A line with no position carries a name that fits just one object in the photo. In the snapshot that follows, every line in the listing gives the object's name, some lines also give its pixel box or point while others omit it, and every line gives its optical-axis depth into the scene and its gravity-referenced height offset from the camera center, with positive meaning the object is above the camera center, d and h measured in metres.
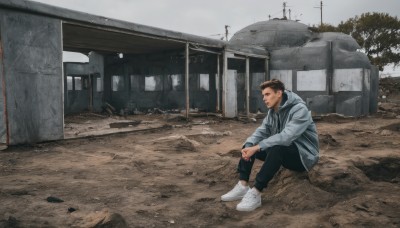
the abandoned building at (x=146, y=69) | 8.62 +1.36
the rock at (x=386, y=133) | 10.76 -1.11
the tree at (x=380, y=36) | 37.31 +6.45
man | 4.00 -0.55
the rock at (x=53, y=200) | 4.33 -1.22
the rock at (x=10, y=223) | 3.34 -1.17
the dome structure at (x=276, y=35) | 20.30 +3.71
